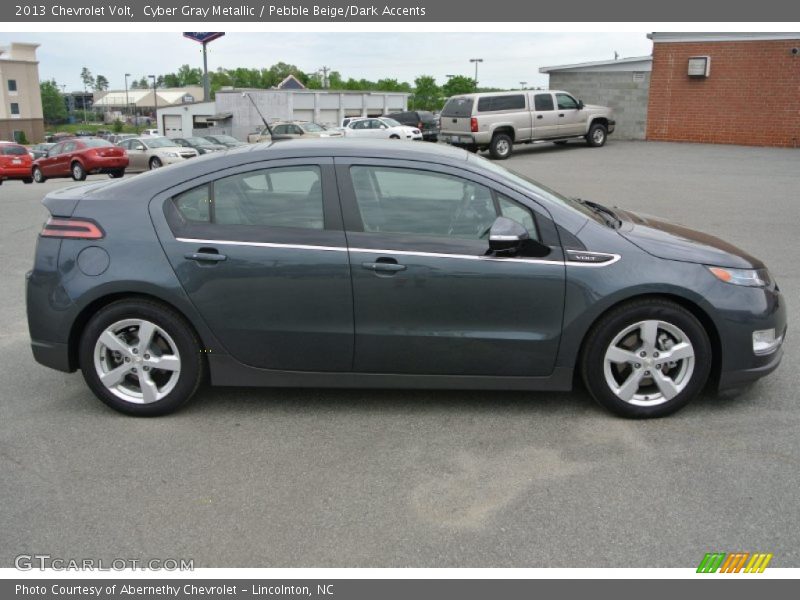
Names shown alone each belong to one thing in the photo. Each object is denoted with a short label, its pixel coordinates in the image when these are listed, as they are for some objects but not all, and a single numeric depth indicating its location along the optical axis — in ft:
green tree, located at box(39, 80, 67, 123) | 478.18
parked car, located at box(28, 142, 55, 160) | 155.11
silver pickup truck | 80.07
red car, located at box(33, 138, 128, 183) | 90.49
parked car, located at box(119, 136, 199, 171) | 97.25
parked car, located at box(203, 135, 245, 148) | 121.29
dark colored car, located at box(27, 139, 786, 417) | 14.23
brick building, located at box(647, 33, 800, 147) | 85.40
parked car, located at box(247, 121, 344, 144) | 114.61
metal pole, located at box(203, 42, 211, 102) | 176.35
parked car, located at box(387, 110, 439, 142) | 130.52
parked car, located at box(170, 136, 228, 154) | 105.35
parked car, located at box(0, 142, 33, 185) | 93.66
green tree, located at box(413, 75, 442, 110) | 349.61
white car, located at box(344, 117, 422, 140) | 112.47
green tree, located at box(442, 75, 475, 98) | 323.16
